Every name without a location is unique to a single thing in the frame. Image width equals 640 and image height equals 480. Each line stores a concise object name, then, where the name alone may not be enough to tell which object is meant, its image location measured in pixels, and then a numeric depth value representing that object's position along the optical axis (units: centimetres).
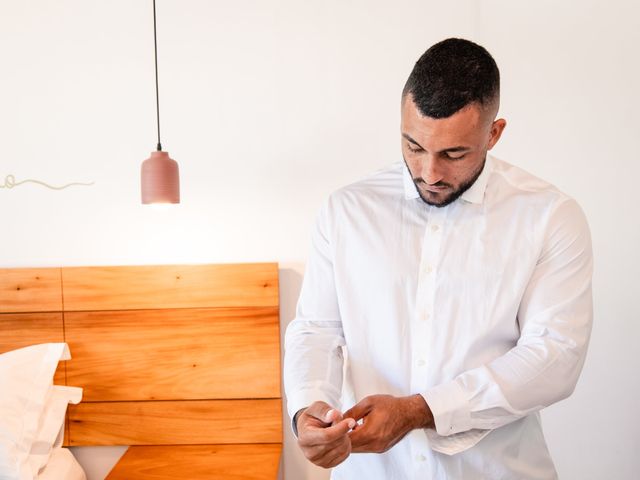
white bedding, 187
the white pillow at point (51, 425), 183
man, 104
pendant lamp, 175
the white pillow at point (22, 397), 170
